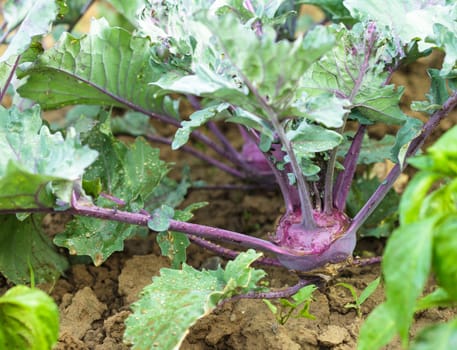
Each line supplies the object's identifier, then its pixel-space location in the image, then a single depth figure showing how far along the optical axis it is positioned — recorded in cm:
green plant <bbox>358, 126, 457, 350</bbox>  68
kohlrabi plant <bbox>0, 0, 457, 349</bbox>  78
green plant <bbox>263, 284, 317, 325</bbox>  81
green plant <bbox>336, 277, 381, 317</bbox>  83
